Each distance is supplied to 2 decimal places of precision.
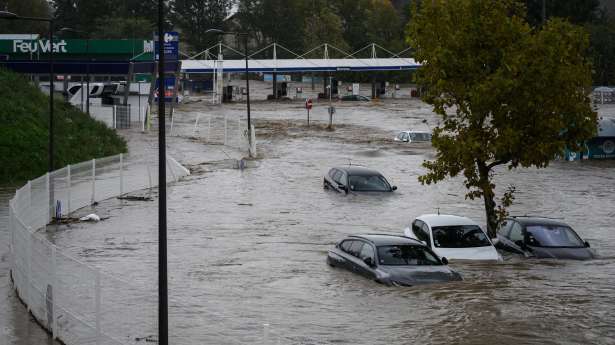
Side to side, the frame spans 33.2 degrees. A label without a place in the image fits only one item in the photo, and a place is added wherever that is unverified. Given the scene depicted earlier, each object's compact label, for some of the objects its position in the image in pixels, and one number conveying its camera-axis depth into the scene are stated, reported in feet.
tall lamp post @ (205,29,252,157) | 172.09
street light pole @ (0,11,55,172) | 101.76
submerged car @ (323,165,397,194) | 123.65
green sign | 240.94
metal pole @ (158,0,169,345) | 48.98
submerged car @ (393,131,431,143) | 202.28
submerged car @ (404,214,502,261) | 79.00
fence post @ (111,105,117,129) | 209.15
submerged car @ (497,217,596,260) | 80.38
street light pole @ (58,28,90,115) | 228.92
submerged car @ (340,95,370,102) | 340.80
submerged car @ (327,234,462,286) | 68.44
